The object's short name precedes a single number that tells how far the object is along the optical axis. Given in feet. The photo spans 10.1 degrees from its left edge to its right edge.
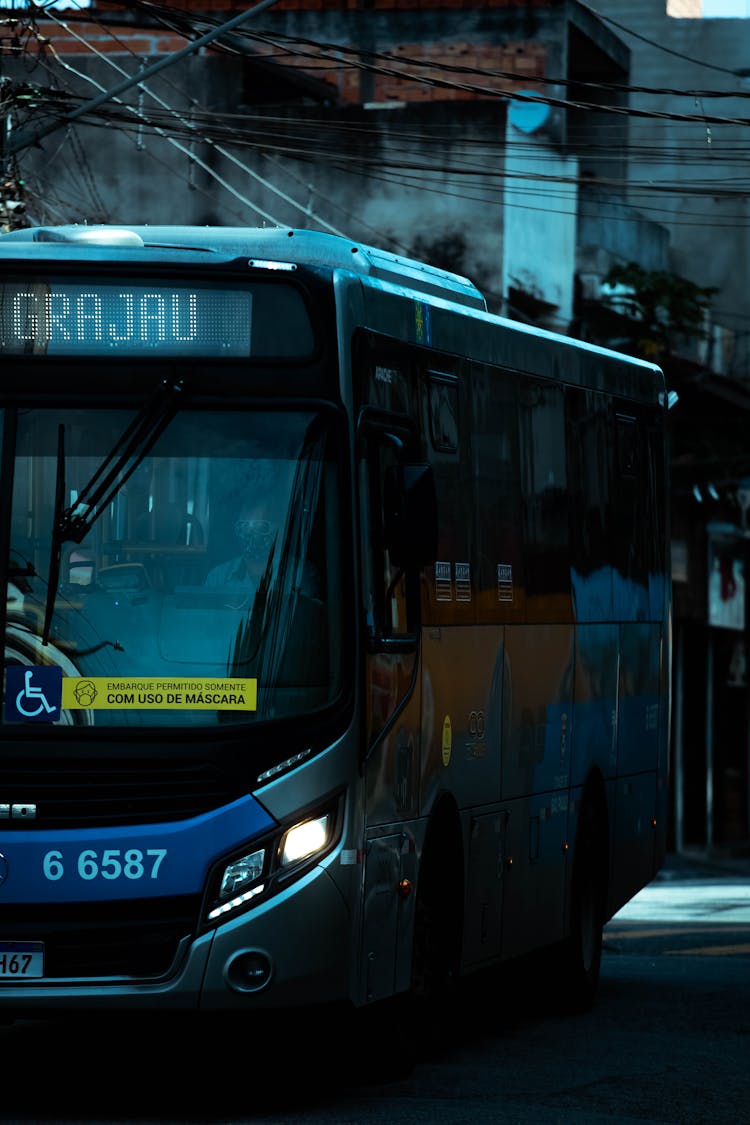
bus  47.47
